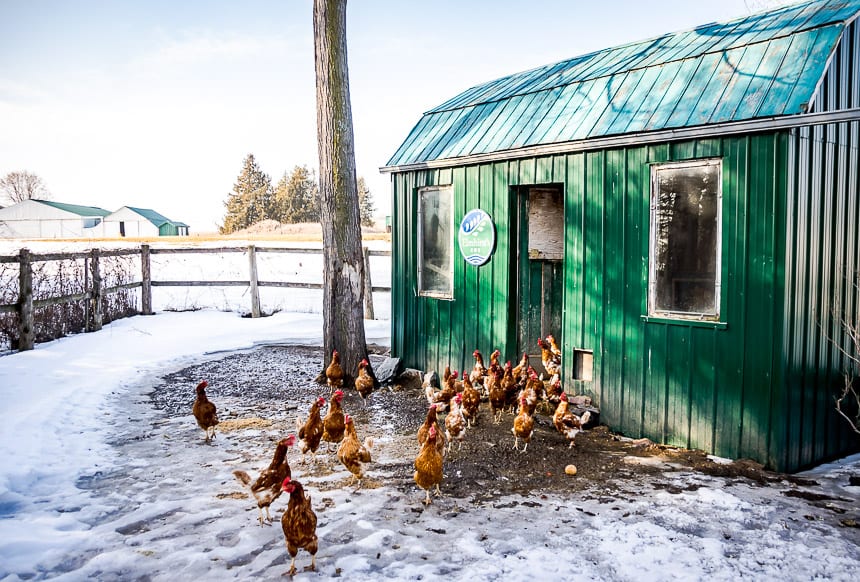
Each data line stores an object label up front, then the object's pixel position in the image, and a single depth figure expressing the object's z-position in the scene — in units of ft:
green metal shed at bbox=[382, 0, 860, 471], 18.57
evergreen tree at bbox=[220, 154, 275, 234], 204.33
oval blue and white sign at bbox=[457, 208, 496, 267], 27.45
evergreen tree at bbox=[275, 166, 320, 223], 203.62
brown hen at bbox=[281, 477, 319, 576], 13.02
